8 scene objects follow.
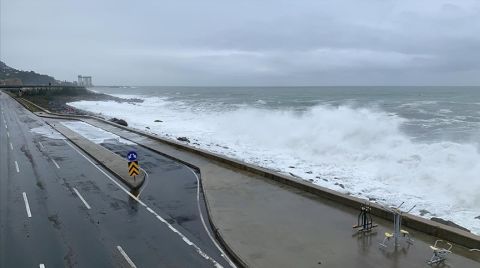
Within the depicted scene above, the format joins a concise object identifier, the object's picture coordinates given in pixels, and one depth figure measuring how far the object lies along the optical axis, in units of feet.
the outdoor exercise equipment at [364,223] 36.29
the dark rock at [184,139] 104.99
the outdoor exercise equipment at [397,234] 32.55
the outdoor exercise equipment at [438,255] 29.84
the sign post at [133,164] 55.42
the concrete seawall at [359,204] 33.35
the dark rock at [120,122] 139.39
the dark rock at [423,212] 47.21
